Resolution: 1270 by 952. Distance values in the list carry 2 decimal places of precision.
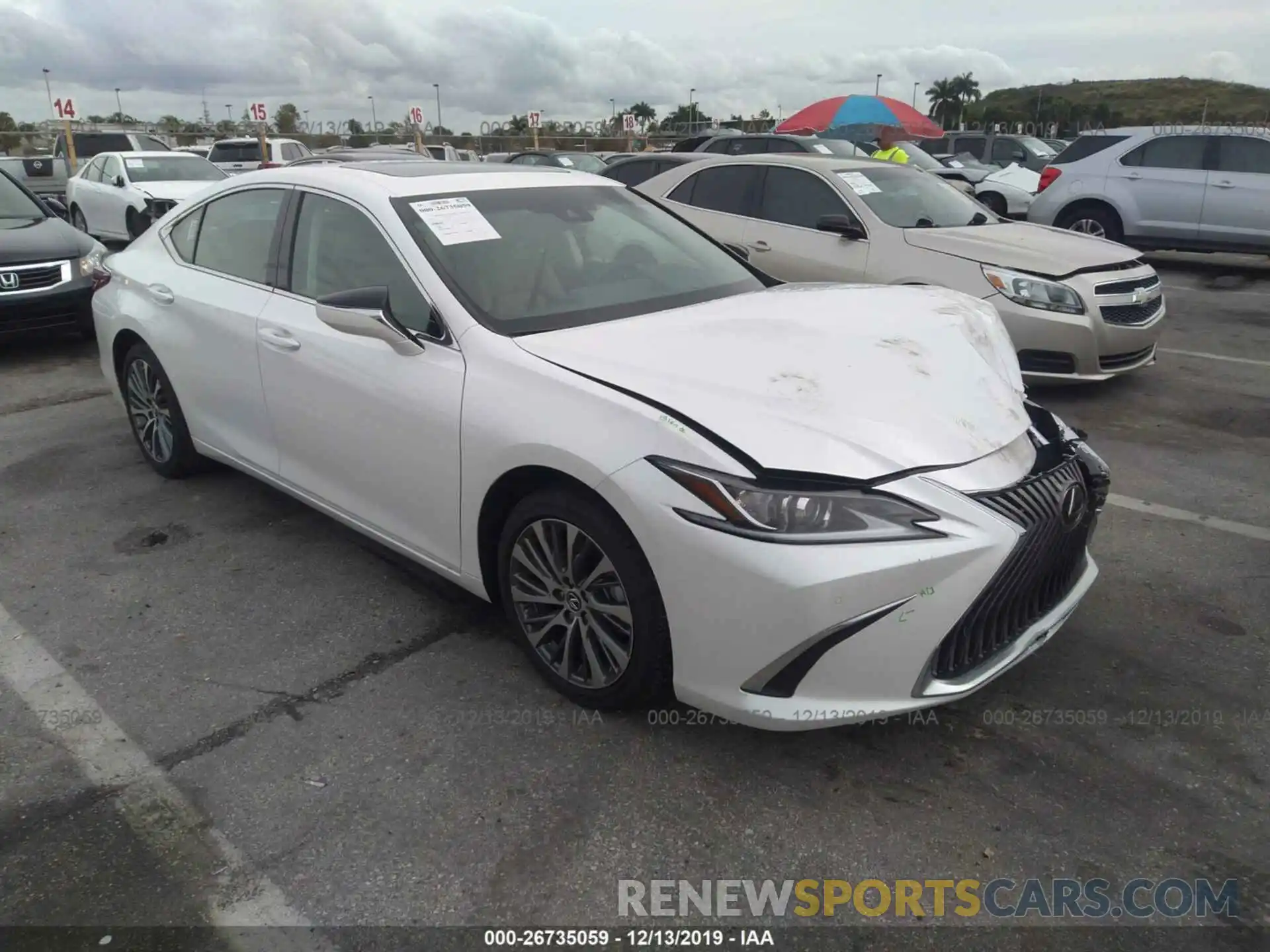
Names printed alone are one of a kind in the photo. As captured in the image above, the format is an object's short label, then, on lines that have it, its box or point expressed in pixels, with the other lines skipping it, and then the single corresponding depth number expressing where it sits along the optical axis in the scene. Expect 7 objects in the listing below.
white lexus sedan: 2.36
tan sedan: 6.08
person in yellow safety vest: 14.43
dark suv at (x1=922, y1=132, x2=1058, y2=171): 20.97
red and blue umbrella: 16.41
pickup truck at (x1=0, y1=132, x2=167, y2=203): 19.16
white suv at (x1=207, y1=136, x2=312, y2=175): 22.81
